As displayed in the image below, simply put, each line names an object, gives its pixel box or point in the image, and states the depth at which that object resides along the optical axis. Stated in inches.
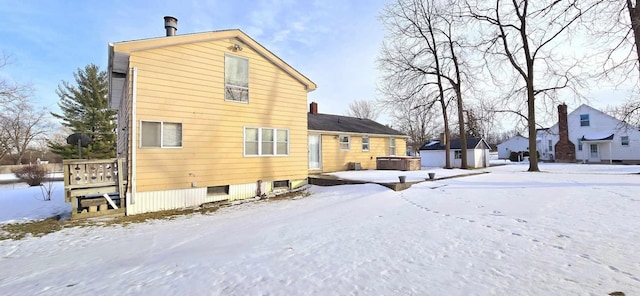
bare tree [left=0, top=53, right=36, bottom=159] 802.8
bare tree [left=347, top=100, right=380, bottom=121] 2151.5
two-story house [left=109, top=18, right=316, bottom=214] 346.3
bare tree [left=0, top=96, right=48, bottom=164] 1154.7
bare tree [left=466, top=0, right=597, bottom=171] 756.0
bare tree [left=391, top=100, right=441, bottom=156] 1726.7
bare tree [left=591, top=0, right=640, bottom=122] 520.4
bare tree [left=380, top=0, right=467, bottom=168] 914.1
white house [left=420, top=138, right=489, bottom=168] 1107.3
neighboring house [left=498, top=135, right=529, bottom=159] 1647.4
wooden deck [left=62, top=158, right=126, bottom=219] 308.8
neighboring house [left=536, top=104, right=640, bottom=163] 1135.6
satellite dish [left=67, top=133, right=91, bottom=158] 388.1
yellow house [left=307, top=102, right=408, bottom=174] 684.1
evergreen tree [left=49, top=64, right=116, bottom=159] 1016.2
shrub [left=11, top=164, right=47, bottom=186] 717.9
